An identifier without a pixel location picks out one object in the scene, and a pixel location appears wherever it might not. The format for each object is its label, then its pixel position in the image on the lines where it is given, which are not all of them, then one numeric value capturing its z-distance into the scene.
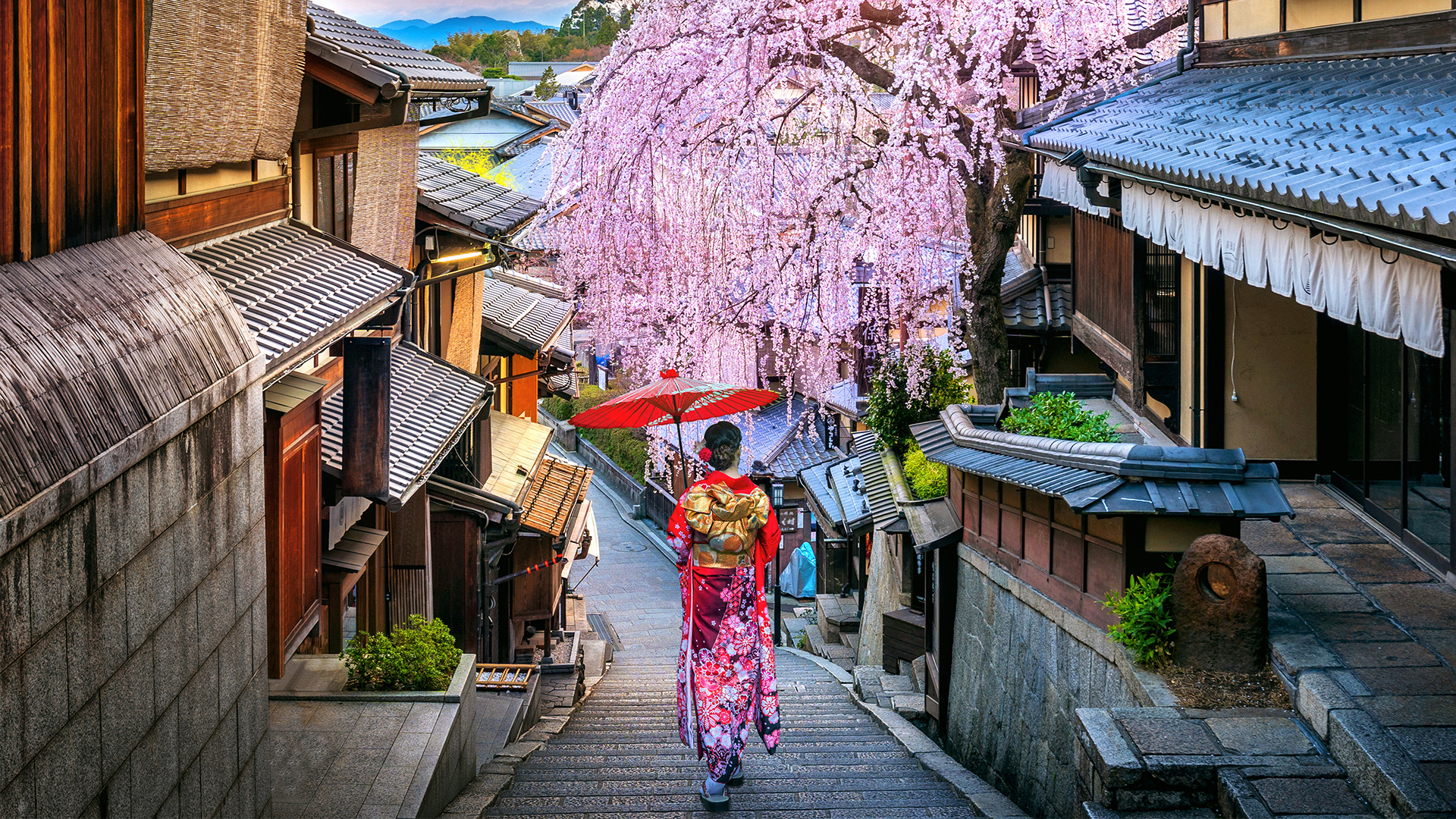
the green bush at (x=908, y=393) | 15.91
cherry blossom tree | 12.84
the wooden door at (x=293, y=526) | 7.43
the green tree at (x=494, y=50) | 66.62
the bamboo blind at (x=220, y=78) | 5.99
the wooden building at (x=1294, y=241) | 5.39
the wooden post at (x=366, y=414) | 9.07
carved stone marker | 6.72
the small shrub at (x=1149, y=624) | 7.10
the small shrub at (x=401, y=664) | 9.37
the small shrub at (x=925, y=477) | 14.16
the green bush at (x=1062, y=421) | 9.49
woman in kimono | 7.87
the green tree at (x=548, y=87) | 50.53
